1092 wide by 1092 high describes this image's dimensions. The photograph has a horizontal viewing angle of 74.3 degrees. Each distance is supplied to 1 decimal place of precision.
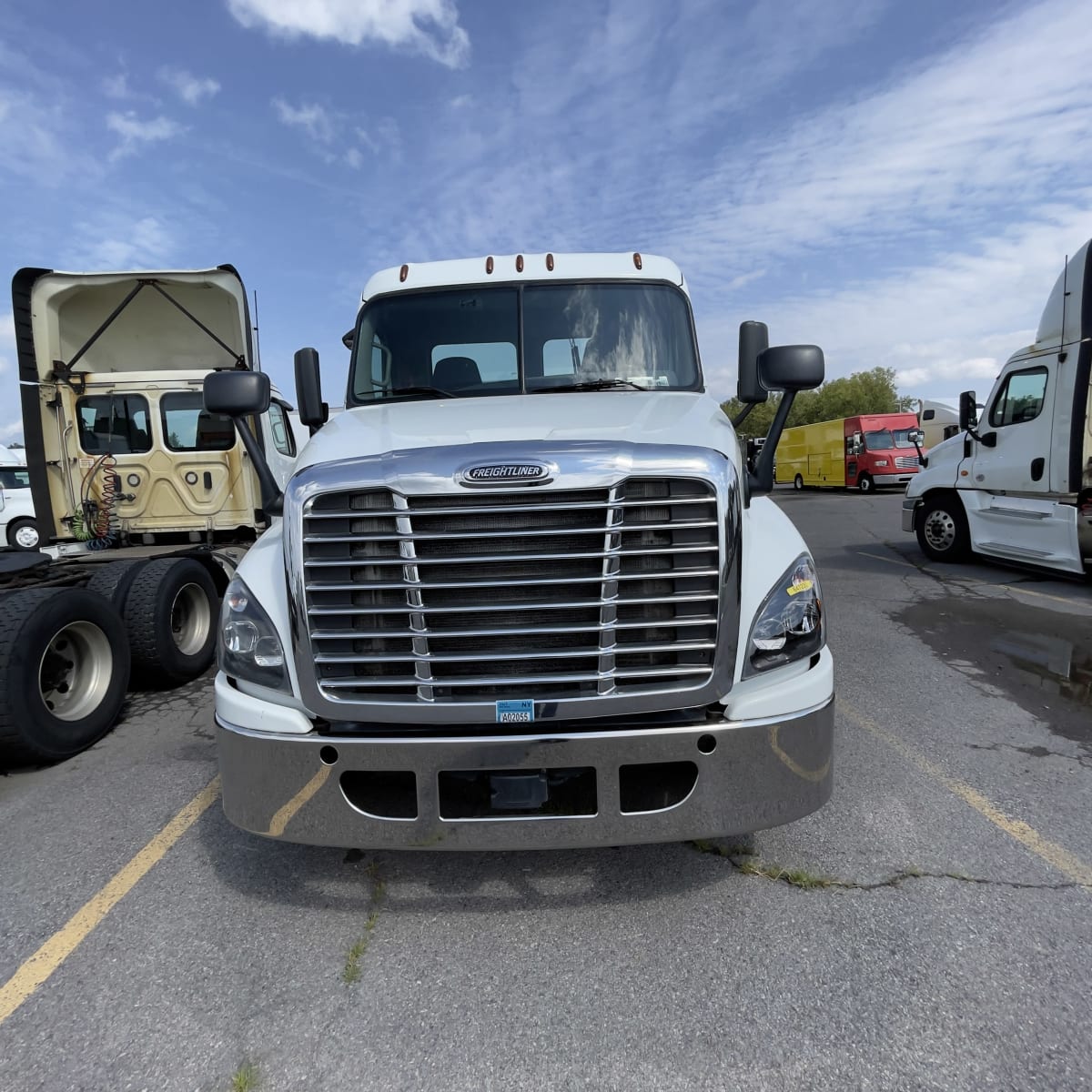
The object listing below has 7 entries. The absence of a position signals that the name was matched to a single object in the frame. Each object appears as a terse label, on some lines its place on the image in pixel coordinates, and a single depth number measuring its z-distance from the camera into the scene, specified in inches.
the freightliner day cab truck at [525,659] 91.4
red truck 970.1
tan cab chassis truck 229.1
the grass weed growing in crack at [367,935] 93.5
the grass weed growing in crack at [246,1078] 77.7
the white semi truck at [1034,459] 303.1
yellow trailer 1085.1
